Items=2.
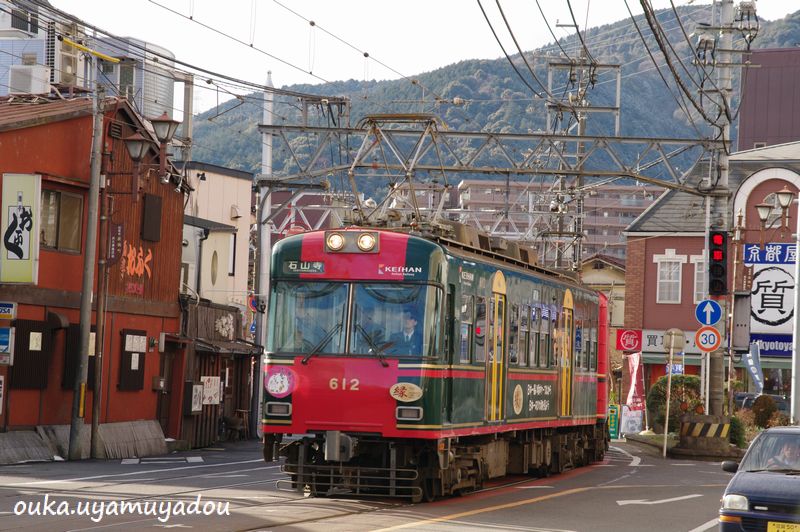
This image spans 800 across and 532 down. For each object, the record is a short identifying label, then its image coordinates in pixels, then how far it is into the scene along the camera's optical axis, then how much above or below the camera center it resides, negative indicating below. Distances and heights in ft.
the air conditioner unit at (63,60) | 138.82 +30.52
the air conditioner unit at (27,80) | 121.29 +23.37
